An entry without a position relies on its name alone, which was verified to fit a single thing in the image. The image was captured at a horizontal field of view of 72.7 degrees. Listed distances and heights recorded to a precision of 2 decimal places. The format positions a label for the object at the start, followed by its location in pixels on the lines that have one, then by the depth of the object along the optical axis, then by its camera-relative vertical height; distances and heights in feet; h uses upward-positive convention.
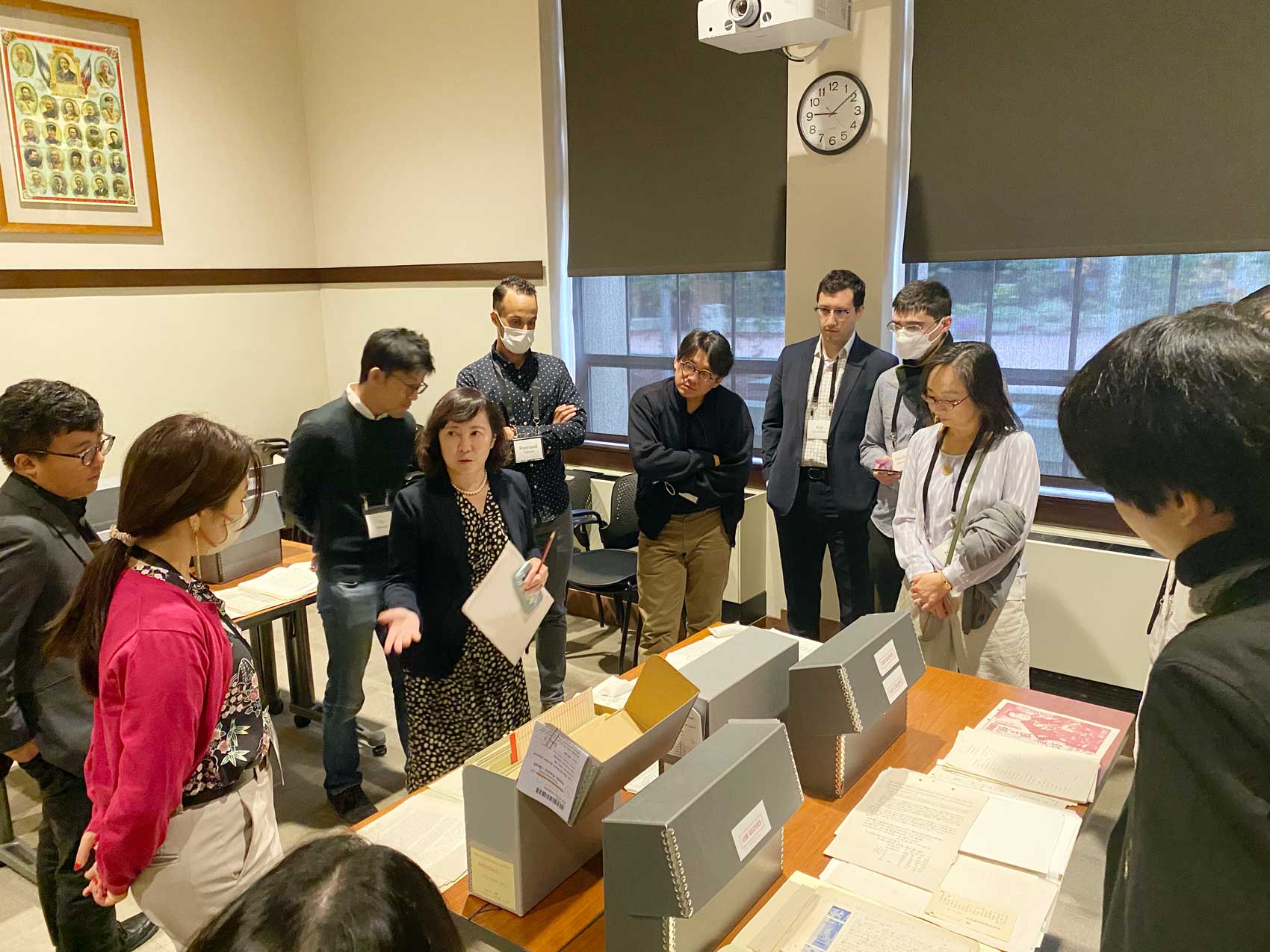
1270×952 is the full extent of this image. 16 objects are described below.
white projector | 10.37 +3.21
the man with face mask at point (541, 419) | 10.44 -1.53
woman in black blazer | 6.92 -2.26
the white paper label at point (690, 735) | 5.13 -2.61
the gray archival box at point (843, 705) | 5.28 -2.56
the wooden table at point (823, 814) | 4.34 -3.13
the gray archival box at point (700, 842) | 3.70 -2.45
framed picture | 13.74 +2.88
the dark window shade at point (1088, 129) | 9.62 +1.85
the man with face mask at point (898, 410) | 10.07 -1.43
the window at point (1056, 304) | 10.56 -0.24
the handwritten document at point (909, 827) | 4.69 -3.08
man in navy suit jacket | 10.80 -2.05
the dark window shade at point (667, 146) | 12.79 +2.24
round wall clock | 11.59 +2.35
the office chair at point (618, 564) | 12.20 -3.95
